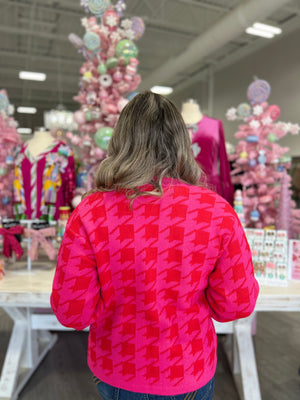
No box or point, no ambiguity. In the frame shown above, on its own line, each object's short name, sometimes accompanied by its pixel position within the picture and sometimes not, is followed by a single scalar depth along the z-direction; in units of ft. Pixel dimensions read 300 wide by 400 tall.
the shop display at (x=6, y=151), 8.60
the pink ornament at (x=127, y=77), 8.19
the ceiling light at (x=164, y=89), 30.06
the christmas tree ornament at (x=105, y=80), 8.14
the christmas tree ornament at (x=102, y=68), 8.05
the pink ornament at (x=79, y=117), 8.42
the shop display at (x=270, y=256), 6.29
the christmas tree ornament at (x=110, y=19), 8.13
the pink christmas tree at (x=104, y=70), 8.00
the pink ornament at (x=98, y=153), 8.23
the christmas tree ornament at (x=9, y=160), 8.37
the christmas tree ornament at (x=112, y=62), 7.98
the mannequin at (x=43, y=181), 8.25
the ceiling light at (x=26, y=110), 37.50
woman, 2.87
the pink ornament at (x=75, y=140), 8.80
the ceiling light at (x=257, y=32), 18.91
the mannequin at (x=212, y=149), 9.14
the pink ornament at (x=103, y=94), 8.15
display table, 5.75
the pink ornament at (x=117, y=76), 8.10
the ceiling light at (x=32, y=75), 27.96
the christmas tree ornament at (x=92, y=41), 7.91
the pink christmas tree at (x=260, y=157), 8.57
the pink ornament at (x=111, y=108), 7.98
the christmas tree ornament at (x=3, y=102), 8.75
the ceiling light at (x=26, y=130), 39.89
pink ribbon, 6.82
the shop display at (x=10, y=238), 6.84
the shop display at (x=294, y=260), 6.49
